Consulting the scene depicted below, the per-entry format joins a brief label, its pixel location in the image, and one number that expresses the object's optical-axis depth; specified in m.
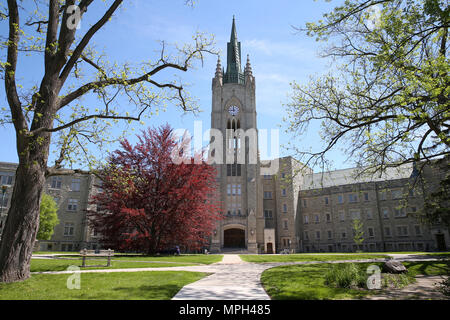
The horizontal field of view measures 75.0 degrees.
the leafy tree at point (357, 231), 42.58
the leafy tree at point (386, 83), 8.65
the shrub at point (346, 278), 7.99
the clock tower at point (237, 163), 43.94
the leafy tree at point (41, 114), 8.25
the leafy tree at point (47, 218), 37.31
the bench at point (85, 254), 12.99
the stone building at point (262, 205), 41.97
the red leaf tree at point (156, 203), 22.56
